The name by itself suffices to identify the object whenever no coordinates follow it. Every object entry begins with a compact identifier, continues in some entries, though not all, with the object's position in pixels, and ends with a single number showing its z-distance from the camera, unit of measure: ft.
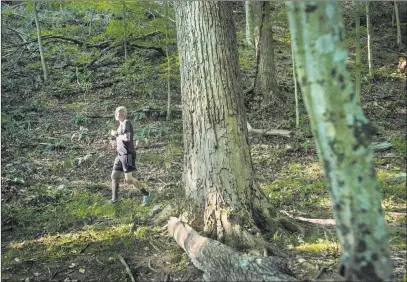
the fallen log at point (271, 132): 33.40
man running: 22.65
